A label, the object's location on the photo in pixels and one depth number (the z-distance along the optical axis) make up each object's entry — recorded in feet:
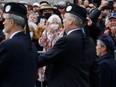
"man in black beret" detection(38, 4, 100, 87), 34.77
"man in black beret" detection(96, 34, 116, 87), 40.86
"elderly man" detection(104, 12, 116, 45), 53.98
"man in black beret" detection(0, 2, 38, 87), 30.33
